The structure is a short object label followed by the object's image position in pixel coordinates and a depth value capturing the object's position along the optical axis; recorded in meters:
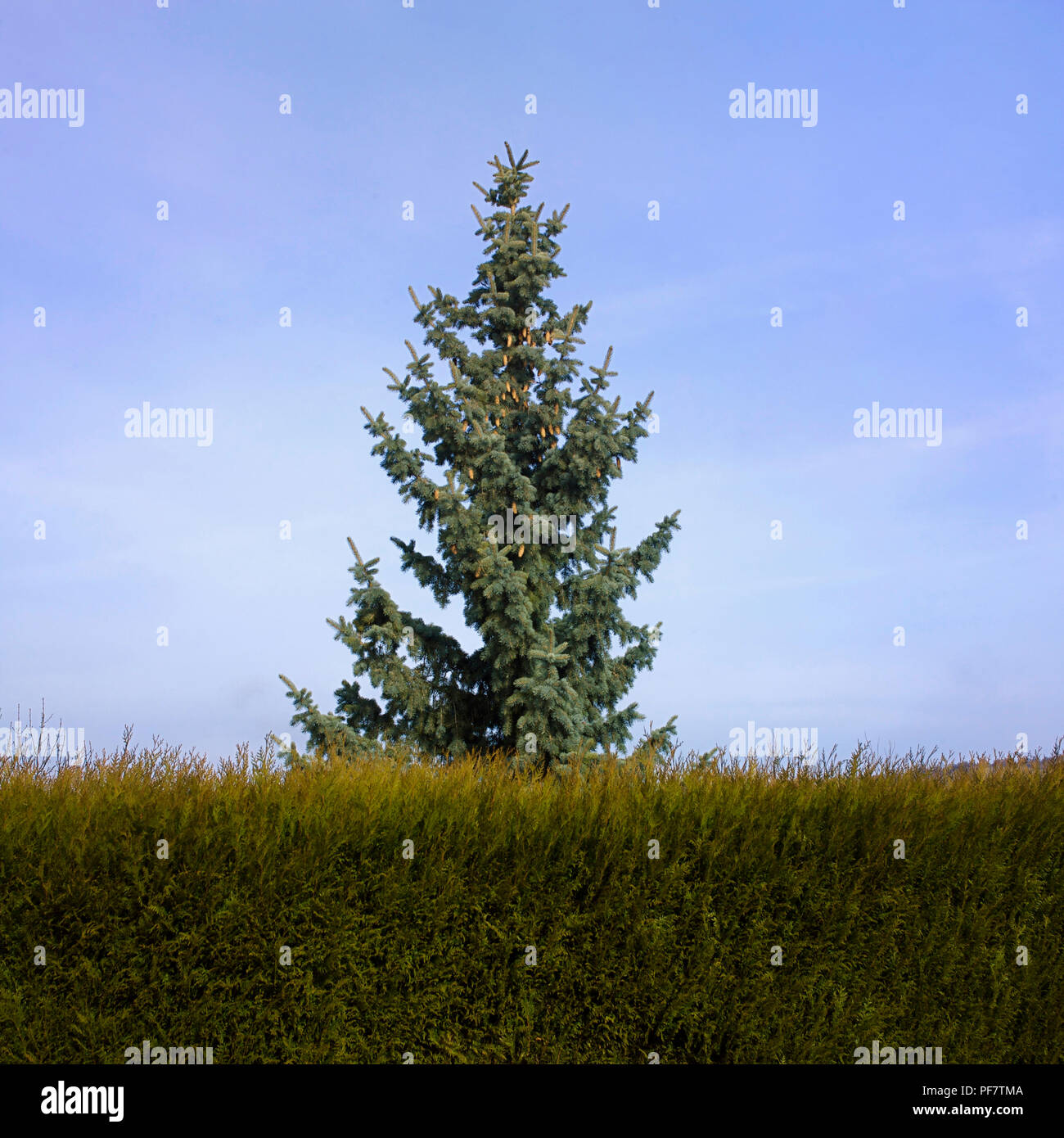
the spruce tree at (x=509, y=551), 14.00
